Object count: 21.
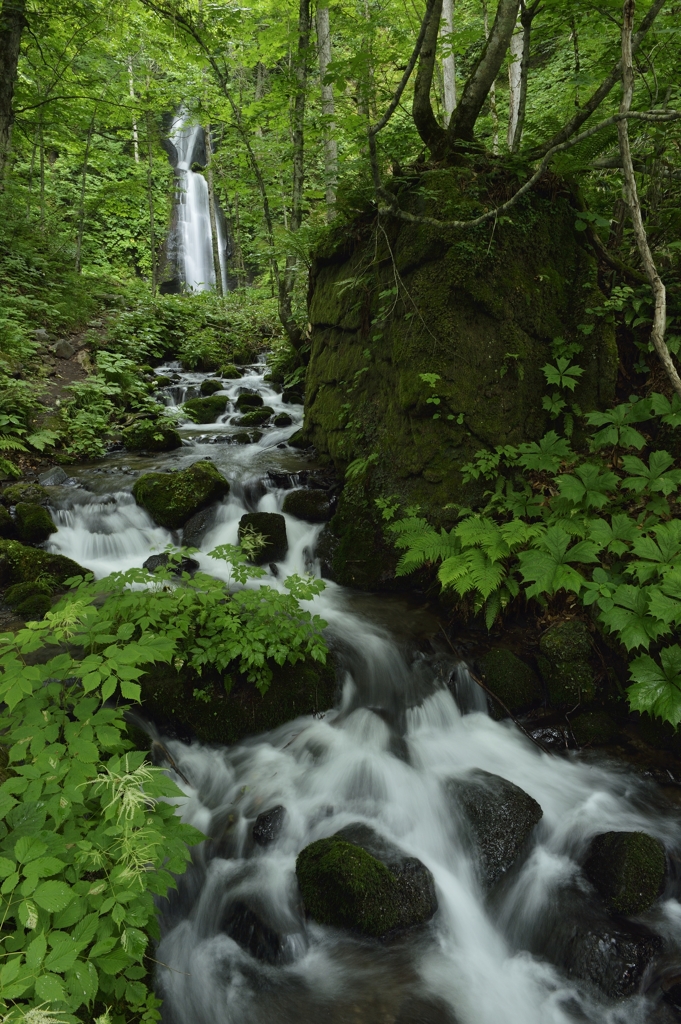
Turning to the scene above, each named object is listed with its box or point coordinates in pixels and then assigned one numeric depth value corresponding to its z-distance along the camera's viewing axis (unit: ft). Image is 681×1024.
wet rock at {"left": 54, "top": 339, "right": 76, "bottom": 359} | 32.94
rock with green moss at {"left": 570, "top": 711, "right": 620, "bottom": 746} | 13.53
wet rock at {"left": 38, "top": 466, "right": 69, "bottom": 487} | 23.39
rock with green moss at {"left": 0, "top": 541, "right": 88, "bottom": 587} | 17.35
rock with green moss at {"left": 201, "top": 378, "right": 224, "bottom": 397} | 37.96
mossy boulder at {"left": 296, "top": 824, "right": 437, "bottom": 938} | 9.75
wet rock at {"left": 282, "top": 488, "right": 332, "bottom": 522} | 22.18
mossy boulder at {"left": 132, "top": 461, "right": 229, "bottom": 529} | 21.74
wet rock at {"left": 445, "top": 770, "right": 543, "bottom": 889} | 11.33
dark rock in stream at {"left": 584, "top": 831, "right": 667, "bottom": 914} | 10.11
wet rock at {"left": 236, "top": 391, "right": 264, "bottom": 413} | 35.86
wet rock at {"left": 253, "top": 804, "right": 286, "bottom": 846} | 11.63
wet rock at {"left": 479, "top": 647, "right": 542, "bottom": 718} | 14.43
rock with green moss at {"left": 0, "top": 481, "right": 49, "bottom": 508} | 21.11
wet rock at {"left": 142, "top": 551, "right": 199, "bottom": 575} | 18.79
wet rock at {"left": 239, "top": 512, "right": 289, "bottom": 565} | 20.02
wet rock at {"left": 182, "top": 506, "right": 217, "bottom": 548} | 21.30
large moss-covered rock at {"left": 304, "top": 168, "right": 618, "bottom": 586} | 17.56
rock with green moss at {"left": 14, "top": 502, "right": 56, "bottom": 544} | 19.60
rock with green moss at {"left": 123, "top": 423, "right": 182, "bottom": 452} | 28.63
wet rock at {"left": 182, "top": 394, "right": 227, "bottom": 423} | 34.19
